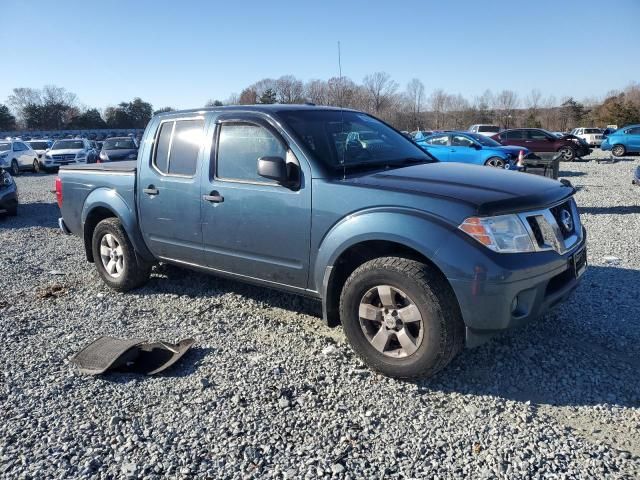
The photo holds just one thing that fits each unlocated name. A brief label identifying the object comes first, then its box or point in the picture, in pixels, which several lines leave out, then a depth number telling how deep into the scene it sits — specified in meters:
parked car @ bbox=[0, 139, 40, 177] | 23.50
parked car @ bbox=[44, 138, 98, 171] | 25.28
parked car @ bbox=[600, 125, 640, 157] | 26.34
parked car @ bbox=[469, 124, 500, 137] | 35.31
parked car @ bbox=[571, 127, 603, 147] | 36.97
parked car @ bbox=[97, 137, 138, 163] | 21.30
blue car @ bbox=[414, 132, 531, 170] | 16.39
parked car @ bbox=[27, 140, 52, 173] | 27.17
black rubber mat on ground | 3.75
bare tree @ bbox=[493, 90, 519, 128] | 71.12
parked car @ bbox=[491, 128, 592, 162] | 24.07
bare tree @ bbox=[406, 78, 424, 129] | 68.66
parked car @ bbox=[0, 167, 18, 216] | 10.65
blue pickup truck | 3.15
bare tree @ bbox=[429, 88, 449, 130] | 79.74
